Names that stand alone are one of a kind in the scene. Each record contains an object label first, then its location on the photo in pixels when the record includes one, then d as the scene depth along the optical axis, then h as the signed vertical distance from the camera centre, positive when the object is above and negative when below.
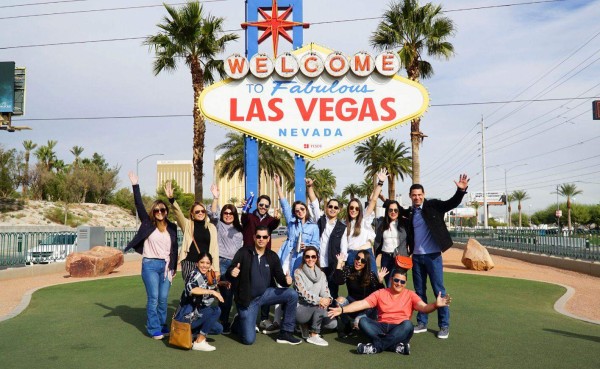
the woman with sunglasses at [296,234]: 7.93 -0.12
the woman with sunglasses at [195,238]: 7.24 -0.17
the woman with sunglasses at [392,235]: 7.66 -0.13
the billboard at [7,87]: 33.75 +8.32
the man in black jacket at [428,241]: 7.25 -0.21
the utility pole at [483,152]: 64.31 +8.40
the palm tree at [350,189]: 83.78 +5.38
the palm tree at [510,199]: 119.12 +5.64
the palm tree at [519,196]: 116.10 +6.12
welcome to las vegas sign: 11.83 +2.67
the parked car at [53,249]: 17.97 -0.80
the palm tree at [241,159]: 44.22 +5.34
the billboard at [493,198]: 123.06 +6.27
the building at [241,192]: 181.85 +11.35
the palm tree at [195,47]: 23.77 +7.64
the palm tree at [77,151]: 86.34 +11.37
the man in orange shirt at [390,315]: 6.35 -1.04
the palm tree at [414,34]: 25.05 +8.64
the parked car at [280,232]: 59.79 -0.74
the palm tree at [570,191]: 96.12 +5.88
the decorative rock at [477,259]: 18.72 -1.12
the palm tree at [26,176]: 62.91 +5.45
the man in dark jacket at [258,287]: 6.93 -0.78
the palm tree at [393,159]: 48.38 +5.71
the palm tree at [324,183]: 74.64 +5.96
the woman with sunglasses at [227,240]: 7.74 -0.21
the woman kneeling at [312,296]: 7.02 -0.90
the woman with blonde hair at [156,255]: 7.16 -0.39
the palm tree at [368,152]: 50.03 +6.62
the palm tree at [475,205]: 134.20 +5.05
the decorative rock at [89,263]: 16.36 -1.13
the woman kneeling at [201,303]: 6.66 -0.93
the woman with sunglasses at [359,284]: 7.18 -0.75
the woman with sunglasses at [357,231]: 7.81 -0.08
